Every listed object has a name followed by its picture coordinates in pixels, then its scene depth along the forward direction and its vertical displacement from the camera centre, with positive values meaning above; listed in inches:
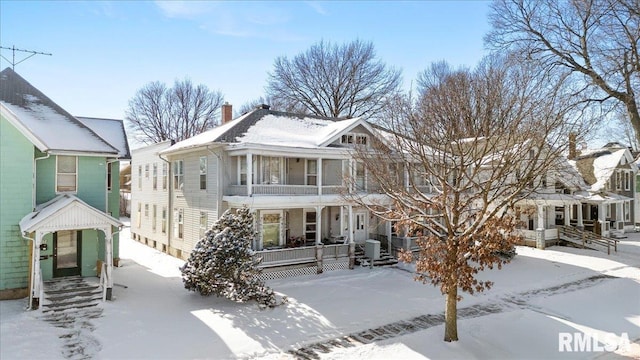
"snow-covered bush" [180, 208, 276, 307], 562.9 -122.7
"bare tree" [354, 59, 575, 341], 429.1 +50.7
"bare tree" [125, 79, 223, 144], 1972.2 +372.1
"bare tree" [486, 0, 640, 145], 674.8 +277.3
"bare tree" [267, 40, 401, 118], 1651.1 +449.9
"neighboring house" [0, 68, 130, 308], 572.4 -12.4
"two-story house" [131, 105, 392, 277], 749.3 -1.6
